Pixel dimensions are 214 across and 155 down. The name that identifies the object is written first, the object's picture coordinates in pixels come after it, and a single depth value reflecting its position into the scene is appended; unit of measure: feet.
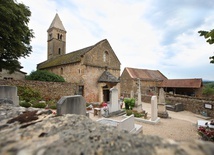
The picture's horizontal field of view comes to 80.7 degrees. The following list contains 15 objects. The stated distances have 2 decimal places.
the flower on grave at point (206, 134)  17.97
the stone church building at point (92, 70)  58.13
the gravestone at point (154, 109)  30.36
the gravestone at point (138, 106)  39.27
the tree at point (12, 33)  27.24
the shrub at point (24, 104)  31.51
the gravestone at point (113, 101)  36.58
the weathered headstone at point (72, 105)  12.00
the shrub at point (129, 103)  42.07
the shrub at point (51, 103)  37.99
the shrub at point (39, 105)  34.47
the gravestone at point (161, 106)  36.09
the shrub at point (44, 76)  55.83
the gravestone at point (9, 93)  18.85
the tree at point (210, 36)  15.29
